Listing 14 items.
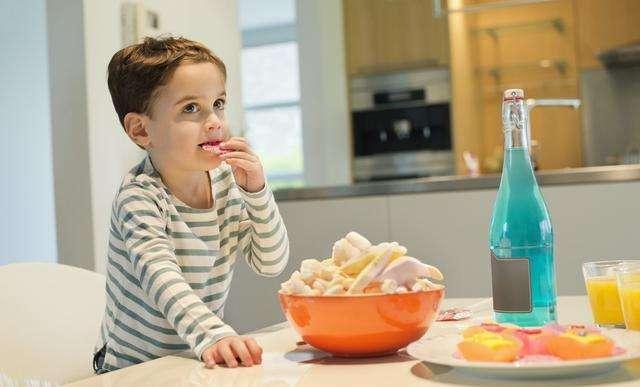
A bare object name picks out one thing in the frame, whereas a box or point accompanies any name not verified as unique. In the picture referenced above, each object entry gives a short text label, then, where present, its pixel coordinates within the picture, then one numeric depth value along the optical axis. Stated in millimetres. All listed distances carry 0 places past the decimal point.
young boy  1206
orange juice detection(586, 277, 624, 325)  1020
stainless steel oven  5594
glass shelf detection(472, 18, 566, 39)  5559
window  8992
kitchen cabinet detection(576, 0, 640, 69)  5422
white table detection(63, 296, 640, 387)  713
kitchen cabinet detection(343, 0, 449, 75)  5645
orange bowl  835
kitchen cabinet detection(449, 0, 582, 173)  5543
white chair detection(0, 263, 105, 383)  1191
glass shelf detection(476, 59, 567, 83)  5551
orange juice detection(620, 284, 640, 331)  938
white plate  676
